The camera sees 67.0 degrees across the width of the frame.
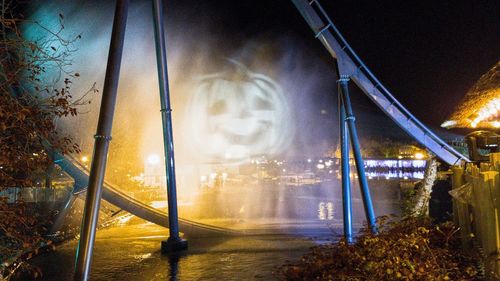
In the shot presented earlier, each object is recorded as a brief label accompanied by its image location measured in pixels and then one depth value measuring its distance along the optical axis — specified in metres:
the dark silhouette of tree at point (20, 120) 4.89
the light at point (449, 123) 14.27
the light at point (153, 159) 31.12
